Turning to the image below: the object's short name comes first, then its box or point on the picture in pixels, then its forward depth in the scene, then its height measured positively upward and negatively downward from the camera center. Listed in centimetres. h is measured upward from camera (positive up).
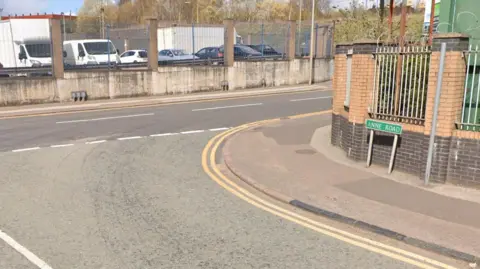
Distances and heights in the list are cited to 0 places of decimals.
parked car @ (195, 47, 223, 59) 3019 -17
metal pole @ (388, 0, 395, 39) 1024 +93
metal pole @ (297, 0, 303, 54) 3286 +87
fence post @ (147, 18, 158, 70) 2300 +31
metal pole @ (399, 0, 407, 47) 920 +64
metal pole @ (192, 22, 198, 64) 2745 +61
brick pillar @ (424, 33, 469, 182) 729 -72
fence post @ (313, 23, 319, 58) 3154 +59
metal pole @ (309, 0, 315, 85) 2833 +13
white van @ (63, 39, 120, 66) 2538 -11
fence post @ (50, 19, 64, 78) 2034 +10
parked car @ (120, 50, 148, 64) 2999 -47
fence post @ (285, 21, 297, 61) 2875 +66
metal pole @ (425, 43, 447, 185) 730 -106
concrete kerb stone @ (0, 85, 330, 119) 1780 -249
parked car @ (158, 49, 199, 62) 2965 -31
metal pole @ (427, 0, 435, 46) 931 +68
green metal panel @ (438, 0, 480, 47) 962 +79
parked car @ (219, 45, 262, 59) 2965 -9
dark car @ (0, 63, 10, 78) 2016 -113
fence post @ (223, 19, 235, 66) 2591 +52
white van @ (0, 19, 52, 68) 2366 +50
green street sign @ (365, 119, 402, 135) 808 -145
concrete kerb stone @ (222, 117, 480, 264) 506 -238
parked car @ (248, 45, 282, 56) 3145 +6
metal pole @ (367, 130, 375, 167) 877 -198
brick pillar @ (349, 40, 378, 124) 896 -57
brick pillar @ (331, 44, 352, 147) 1044 -99
